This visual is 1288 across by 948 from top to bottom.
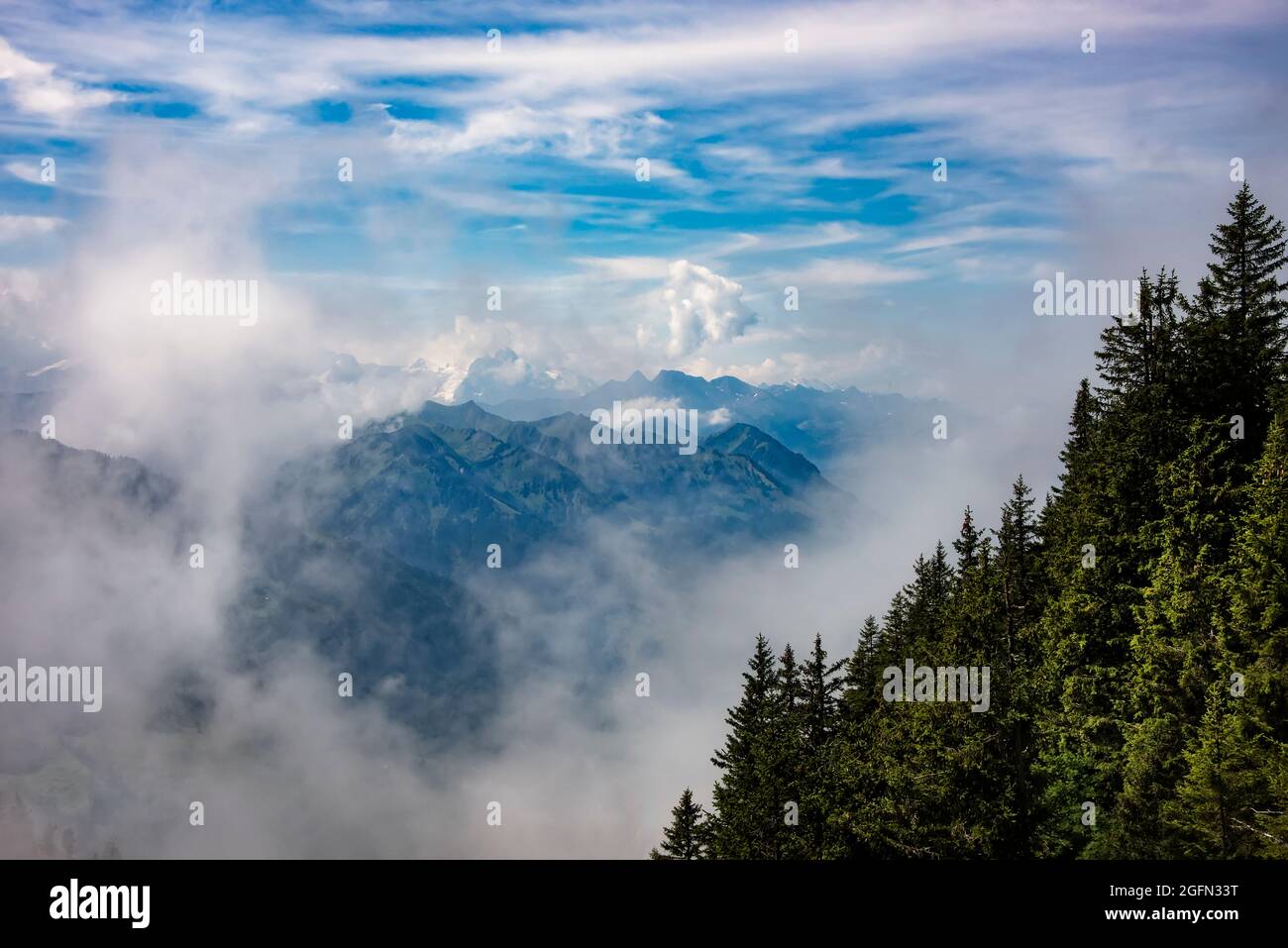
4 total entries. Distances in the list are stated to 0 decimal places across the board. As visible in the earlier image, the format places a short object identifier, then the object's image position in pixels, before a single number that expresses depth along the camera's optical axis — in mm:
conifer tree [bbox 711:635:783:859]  47938
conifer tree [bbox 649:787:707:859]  67312
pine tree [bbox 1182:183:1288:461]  46875
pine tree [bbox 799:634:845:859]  44906
